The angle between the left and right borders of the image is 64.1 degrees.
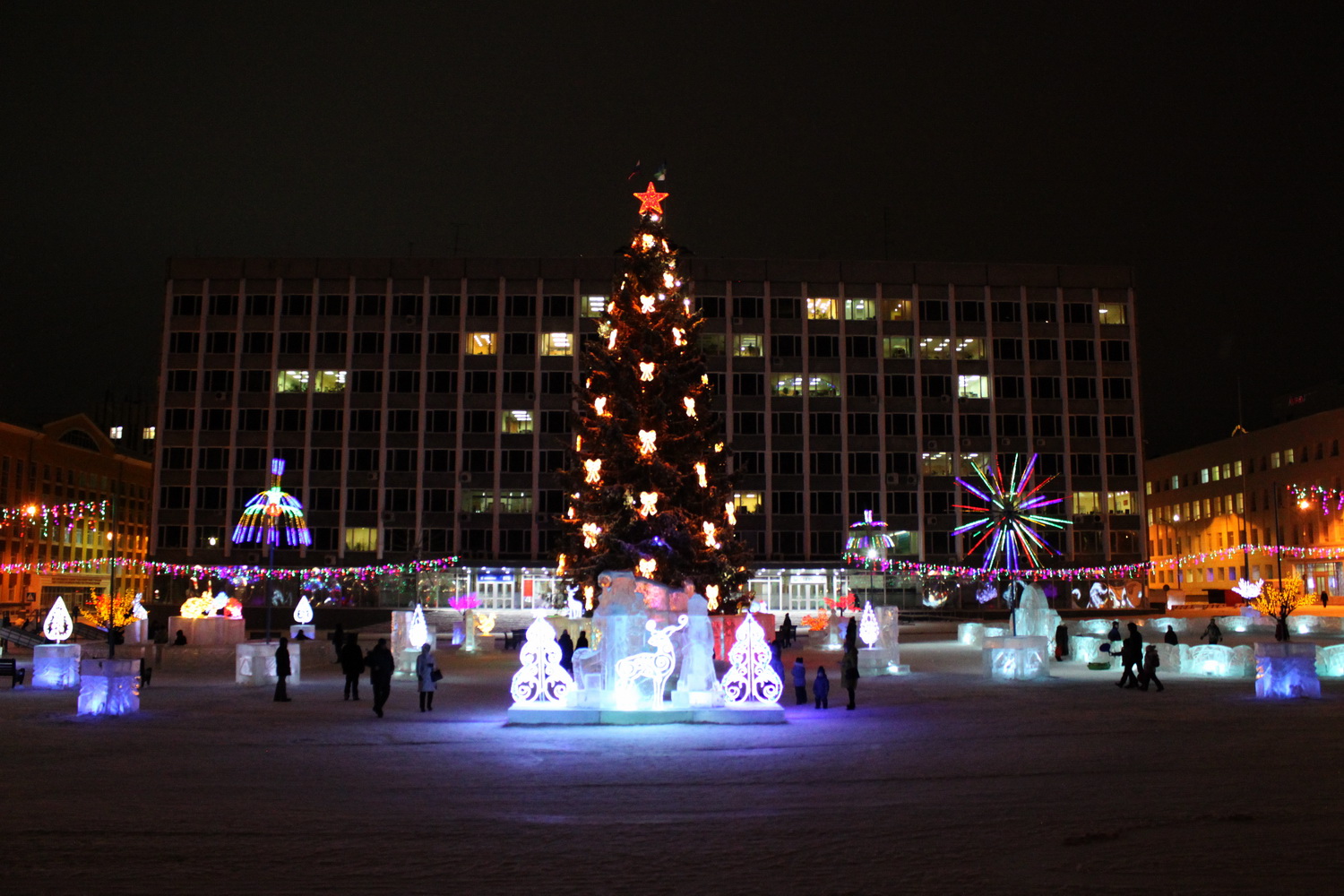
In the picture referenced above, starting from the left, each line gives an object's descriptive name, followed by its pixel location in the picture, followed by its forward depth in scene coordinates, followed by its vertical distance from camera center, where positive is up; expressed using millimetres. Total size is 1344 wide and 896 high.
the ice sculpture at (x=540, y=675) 17500 -1518
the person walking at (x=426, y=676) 20000 -1777
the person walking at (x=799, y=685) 21078 -1990
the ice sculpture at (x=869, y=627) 29234 -1196
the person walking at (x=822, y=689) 20141 -1985
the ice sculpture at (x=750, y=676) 17375 -1506
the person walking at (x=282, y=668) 21766 -1801
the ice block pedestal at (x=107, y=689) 19344 -1983
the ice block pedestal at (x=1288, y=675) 20500 -1677
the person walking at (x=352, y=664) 21953 -1708
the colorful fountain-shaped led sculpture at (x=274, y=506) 32875 +2696
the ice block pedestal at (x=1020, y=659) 25797 -1789
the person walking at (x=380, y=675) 19312 -1687
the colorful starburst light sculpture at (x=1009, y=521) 55375 +3464
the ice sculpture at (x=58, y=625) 27391 -1180
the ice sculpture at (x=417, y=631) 29266 -1372
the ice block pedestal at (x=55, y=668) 25900 -2151
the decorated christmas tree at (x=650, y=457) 30078 +3551
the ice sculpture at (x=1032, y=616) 31609 -940
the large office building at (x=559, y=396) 68438 +12063
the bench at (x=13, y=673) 25641 -2277
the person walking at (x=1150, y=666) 22719 -1697
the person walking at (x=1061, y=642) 30641 -1632
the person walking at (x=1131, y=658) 22997 -1542
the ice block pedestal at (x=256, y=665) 25344 -1994
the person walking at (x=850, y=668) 20031 -1573
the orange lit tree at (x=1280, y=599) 33056 -475
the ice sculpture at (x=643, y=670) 17609 -1438
